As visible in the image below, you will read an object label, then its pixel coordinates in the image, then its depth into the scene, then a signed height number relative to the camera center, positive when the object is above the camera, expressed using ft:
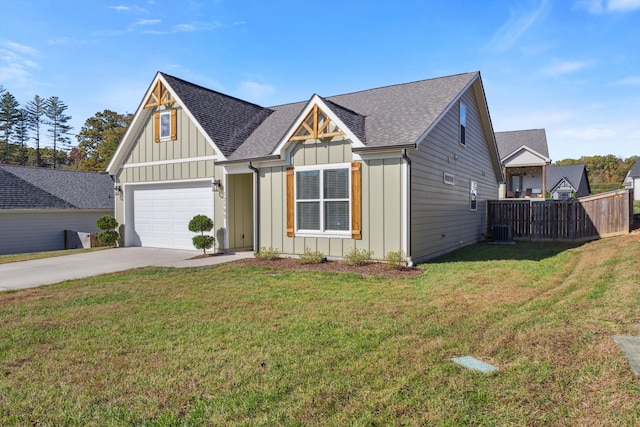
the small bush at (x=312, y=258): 32.53 -4.04
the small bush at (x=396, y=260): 29.56 -3.93
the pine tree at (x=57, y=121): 153.17 +36.68
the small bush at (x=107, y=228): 48.88 -2.08
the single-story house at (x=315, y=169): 31.83 +4.18
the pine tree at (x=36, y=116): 148.46 +37.65
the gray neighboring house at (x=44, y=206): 62.23 +1.10
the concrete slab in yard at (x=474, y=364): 11.23 -4.69
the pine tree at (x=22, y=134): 144.87 +29.72
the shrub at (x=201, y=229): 40.50 -1.89
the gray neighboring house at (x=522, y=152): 94.07 +14.38
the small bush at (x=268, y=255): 34.91 -4.03
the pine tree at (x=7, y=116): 140.36 +35.57
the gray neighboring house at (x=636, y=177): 141.59 +11.65
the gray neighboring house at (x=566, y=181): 127.24 +9.51
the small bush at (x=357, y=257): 30.91 -3.80
